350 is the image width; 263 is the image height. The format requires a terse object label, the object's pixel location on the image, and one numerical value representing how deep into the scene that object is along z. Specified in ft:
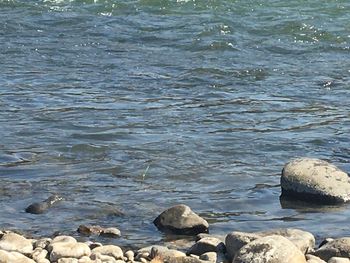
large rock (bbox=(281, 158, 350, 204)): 26.08
